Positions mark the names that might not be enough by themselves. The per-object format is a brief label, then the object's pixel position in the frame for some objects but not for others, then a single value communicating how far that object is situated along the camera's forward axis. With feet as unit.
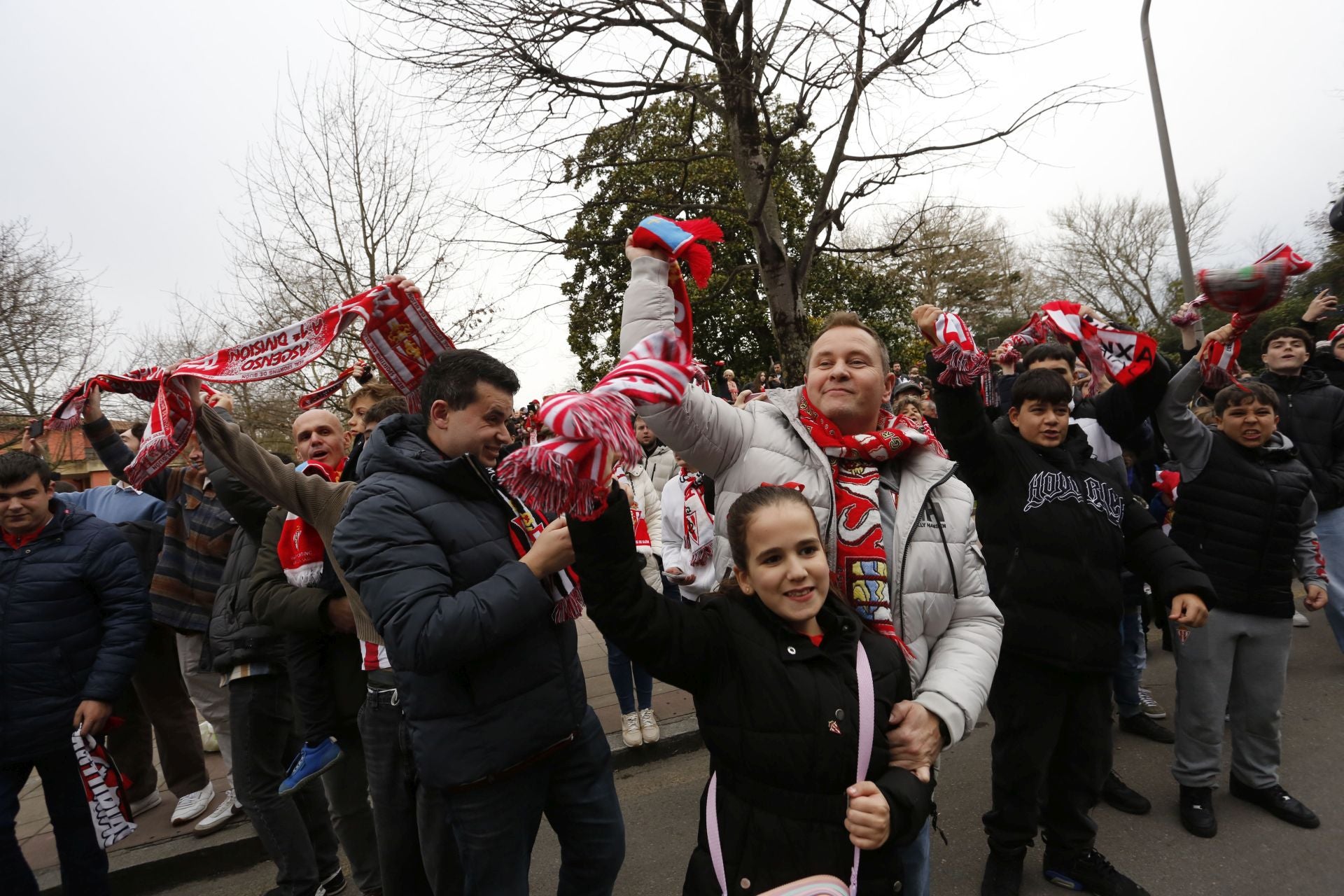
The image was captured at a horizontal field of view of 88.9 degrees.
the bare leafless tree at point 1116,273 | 95.61
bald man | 7.47
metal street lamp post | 30.07
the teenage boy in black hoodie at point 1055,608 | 8.97
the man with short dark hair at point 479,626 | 5.76
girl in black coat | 4.96
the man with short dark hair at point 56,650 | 9.14
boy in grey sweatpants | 10.64
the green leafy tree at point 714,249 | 23.07
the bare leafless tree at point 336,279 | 29.58
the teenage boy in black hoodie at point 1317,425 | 14.64
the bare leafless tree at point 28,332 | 34.17
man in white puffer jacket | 5.65
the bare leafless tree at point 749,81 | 19.22
